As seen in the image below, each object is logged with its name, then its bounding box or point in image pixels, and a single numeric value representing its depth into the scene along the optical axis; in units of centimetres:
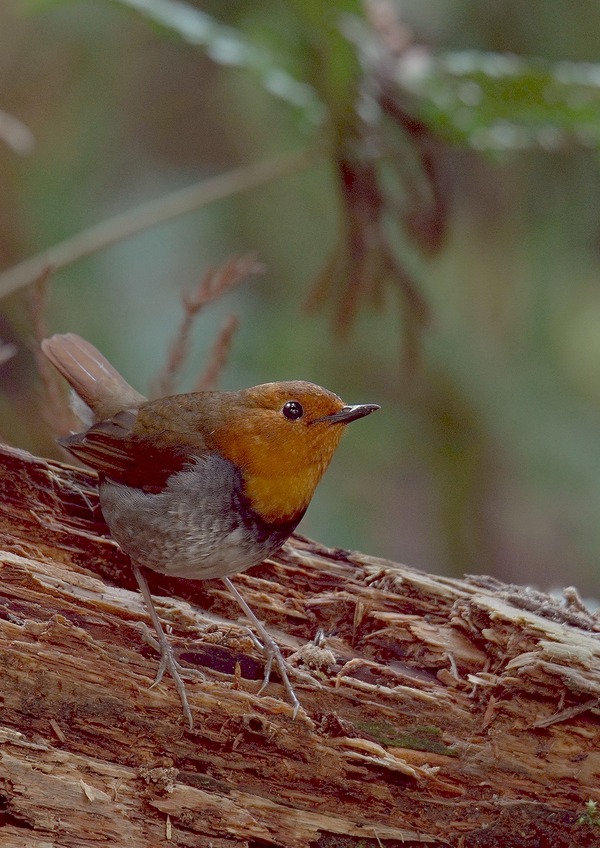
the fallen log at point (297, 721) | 446
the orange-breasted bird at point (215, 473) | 525
